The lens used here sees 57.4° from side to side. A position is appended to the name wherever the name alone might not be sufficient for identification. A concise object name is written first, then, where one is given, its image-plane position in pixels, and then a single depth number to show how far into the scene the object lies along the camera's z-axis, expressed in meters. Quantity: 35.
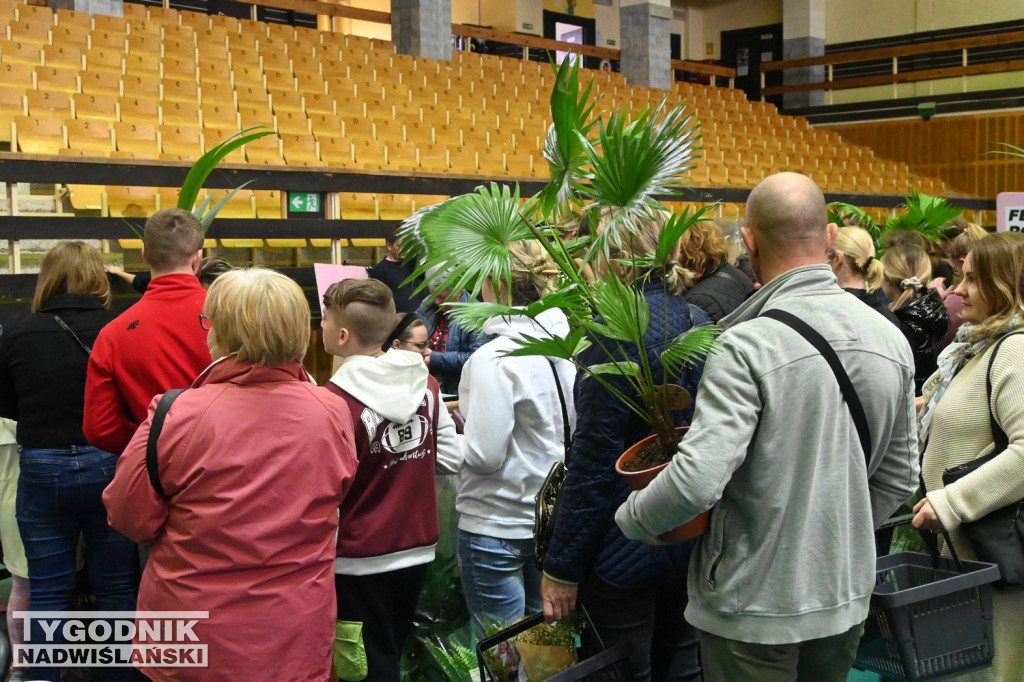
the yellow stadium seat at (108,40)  8.32
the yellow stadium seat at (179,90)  7.80
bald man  1.58
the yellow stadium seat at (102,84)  7.40
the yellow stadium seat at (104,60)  7.85
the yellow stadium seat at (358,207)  7.15
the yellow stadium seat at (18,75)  7.05
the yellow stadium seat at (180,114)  7.31
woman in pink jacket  1.74
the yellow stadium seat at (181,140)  6.79
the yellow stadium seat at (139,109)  7.14
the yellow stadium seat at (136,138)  6.55
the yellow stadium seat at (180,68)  8.31
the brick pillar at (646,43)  14.02
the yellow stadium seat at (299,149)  7.47
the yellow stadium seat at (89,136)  6.32
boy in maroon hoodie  2.19
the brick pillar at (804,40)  16.28
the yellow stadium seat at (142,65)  8.06
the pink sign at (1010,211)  5.55
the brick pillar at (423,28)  11.63
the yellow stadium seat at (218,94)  7.98
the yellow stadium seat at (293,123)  7.94
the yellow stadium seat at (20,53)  7.44
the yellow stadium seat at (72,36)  8.16
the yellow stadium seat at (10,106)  6.27
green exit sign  6.38
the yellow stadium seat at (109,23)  8.77
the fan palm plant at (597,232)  1.67
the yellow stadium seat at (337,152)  7.71
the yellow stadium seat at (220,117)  7.52
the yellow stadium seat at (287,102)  8.34
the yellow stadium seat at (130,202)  6.16
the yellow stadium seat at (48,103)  6.68
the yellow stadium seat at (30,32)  7.82
